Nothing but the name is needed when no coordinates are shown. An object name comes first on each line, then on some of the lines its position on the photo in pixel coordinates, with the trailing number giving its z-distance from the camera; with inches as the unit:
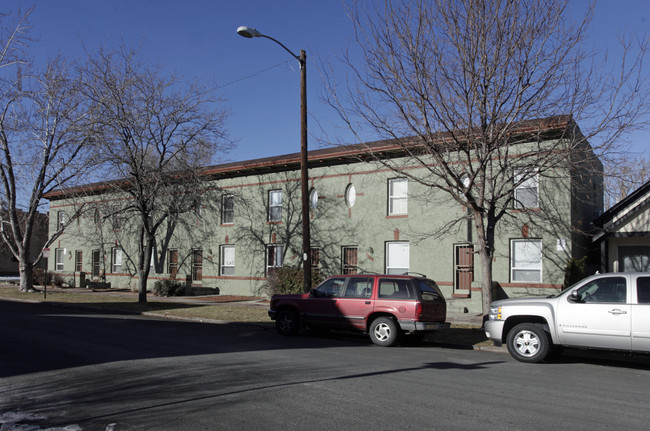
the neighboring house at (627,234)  665.0
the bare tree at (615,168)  502.3
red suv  478.0
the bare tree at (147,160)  809.5
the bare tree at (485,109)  477.1
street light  629.9
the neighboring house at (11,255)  2147.4
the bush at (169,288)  1078.2
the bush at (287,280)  879.1
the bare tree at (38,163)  1021.2
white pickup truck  367.6
